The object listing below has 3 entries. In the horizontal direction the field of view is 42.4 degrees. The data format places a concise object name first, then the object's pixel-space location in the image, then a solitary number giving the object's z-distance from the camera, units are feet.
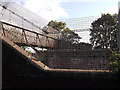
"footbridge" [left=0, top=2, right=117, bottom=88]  13.51
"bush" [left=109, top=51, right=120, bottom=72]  12.82
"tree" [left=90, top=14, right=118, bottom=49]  34.12
